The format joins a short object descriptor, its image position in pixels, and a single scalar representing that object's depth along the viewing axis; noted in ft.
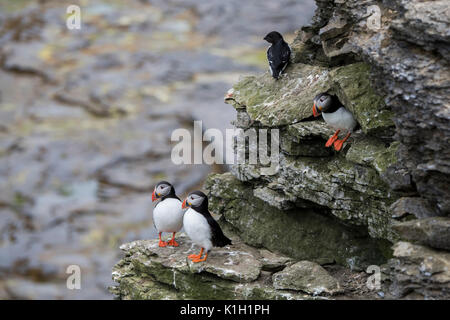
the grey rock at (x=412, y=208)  47.91
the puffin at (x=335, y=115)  55.01
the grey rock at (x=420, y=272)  43.80
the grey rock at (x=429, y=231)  44.21
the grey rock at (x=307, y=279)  51.90
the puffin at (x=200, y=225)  57.11
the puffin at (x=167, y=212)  61.36
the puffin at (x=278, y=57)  64.74
